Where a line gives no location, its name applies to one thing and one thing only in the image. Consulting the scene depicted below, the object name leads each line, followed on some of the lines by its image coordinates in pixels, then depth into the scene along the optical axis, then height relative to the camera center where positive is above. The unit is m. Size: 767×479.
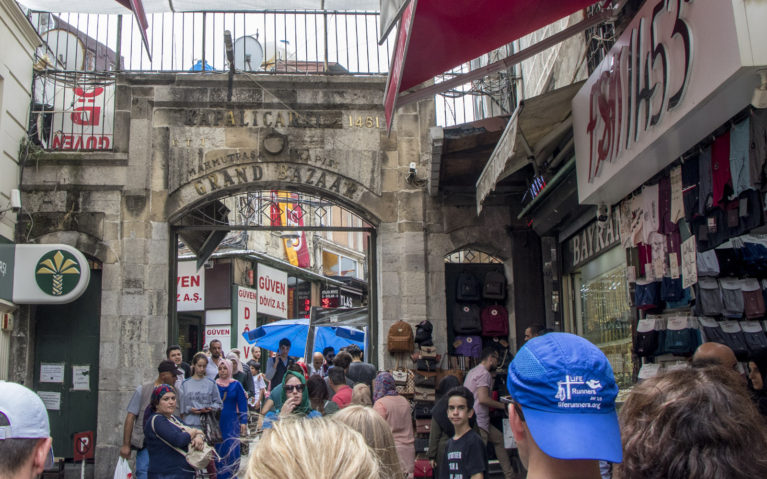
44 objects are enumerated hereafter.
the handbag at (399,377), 10.45 -0.39
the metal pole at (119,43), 13.20 +5.19
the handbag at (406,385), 10.44 -0.50
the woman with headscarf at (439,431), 7.77 -0.84
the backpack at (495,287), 12.69 +0.93
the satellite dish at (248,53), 13.43 +5.03
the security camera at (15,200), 12.15 +2.35
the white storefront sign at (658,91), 4.46 +1.70
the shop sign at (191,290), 24.61 +1.88
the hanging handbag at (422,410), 10.60 -0.85
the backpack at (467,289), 12.73 +0.91
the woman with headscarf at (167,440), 7.42 -0.83
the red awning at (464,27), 6.10 +2.58
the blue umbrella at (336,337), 17.34 +0.25
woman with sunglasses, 7.29 -0.43
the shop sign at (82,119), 13.20 +3.93
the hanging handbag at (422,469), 8.64 -1.34
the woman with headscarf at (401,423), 7.77 -0.75
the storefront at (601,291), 8.64 +0.65
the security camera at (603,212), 7.88 +1.31
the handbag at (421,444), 10.38 -1.27
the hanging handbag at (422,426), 10.53 -1.05
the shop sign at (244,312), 24.94 +1.23
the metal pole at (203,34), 13.56 +5.42
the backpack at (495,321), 12.58 +0.39
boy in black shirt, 6.31 -0.84
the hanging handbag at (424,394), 10.77 -0.64
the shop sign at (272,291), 27.64 +2.09
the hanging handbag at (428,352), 11.18 -0.08
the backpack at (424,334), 11.57 +0.18
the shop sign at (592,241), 8.25 +1.24
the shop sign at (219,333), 24.53 +0.53
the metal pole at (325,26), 13.66 +5.58
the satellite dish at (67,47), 13.79 +5.31
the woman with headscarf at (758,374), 6.17 -0.26
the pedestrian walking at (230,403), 9.66 -0.65
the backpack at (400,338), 11.61 +0.13
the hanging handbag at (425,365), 11.08 -0.25
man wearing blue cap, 2.16 -0.18
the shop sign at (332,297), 31.17 +2.02
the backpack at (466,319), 12.65 +0.42
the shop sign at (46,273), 11.91 +1.19
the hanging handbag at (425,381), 10.86 -0.46
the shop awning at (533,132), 7.73 +2.18
